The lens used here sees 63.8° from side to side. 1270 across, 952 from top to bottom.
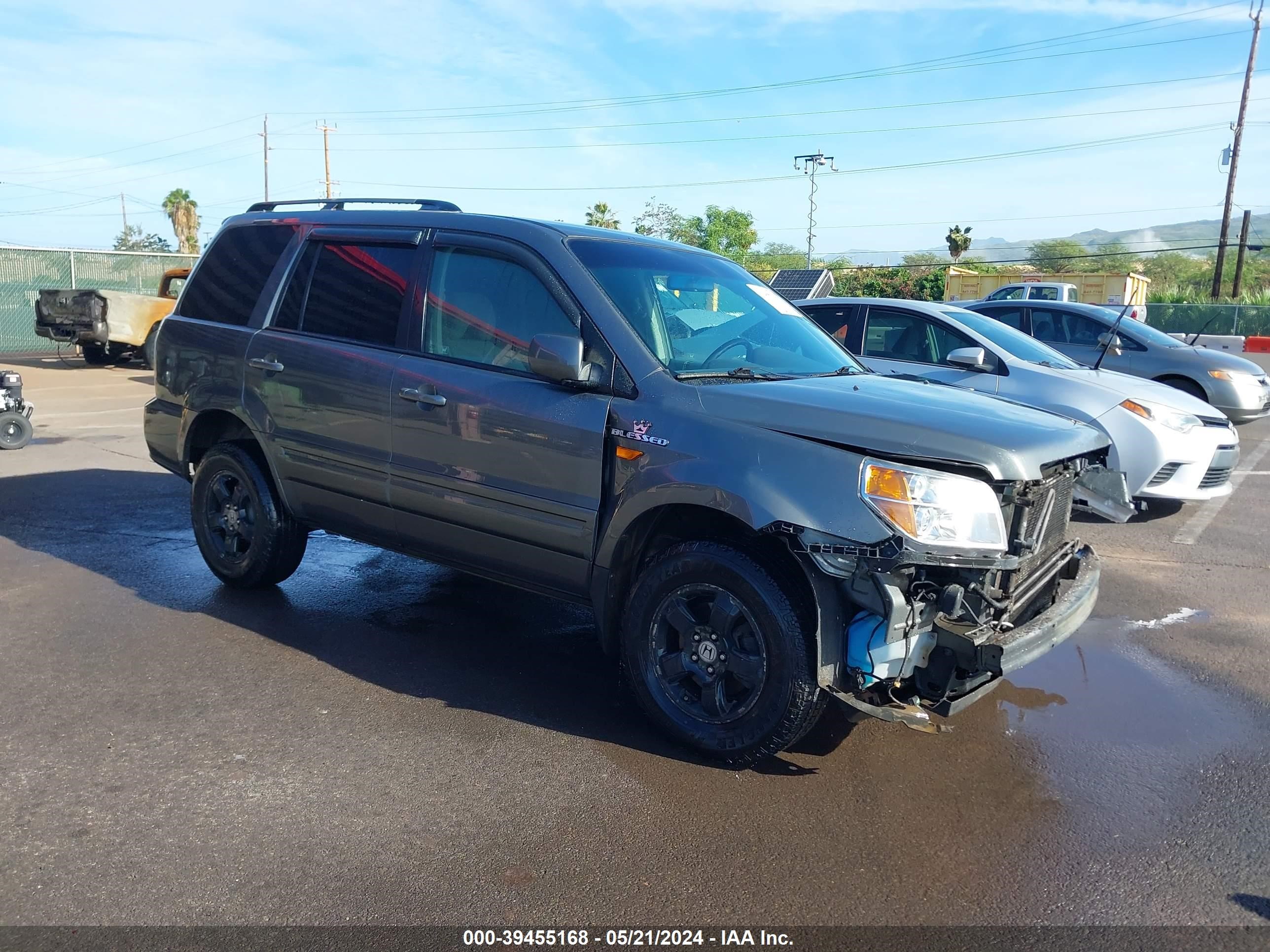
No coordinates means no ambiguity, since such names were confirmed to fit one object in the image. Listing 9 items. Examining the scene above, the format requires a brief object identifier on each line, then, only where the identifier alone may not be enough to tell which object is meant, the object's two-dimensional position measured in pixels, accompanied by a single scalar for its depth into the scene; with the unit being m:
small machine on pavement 10.27
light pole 54.78
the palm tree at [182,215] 63.22
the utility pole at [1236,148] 42.41
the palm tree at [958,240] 57.31
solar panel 16.52
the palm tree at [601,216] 59.38
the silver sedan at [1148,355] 11.84
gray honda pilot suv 3.48
